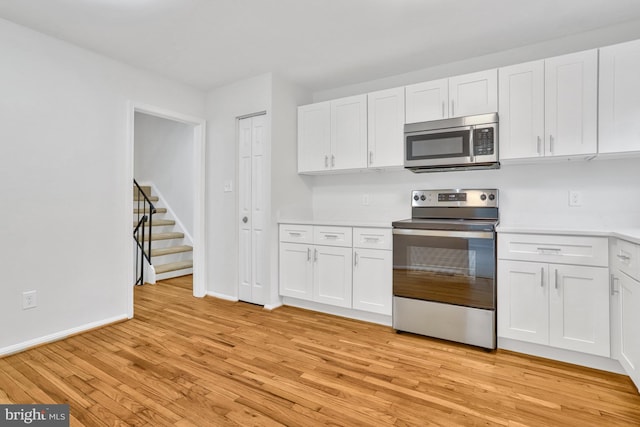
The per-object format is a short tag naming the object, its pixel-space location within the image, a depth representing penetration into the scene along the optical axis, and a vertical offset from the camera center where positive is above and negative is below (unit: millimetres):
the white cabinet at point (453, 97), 2680 +976
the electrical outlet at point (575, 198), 2637 +94
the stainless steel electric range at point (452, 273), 2479 -498
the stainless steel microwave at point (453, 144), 2639 +566
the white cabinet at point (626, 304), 1799 -561
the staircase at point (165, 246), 4855 -557
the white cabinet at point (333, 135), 3305 +804
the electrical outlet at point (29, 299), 2521 -676
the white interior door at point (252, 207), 3545 +46
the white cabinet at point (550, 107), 2355 +776
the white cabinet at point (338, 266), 2967 -535
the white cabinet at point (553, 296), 2168 -599
